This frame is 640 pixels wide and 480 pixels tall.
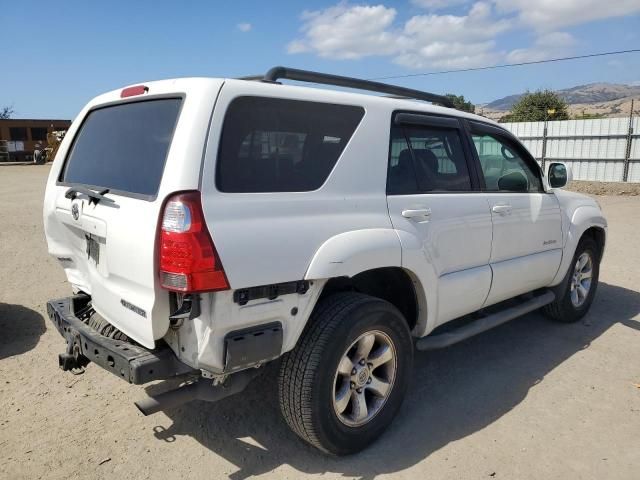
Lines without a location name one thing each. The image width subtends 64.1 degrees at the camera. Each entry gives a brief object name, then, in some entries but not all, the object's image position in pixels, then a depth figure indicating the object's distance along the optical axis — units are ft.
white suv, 7.50
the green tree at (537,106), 117.39
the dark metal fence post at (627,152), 59.26
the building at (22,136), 125.59
